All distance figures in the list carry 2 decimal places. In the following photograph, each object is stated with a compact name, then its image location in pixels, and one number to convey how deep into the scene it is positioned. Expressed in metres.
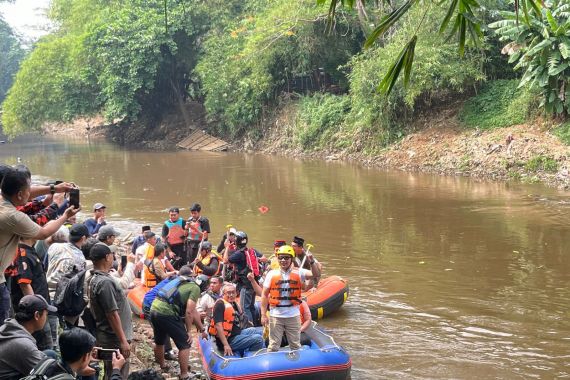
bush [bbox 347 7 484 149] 23.69
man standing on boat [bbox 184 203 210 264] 11.23
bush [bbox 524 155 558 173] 19.94
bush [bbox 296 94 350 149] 29.56
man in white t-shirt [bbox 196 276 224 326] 7.73
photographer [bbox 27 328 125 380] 4.02
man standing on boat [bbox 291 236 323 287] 9.64
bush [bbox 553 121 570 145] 20.23
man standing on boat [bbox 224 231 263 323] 8.59
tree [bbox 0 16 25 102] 63.50
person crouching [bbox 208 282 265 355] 7.21
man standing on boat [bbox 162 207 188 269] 11.28
